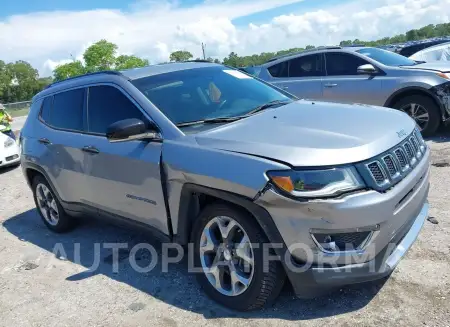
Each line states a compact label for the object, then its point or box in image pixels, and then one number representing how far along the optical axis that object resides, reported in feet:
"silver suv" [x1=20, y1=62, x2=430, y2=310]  8.91
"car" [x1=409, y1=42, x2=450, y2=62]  40.32
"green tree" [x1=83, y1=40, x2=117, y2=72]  231.50
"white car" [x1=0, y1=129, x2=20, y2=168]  32.07
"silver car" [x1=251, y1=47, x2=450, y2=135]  24.18
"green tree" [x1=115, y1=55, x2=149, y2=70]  236.43
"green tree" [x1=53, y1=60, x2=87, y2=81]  237.45
